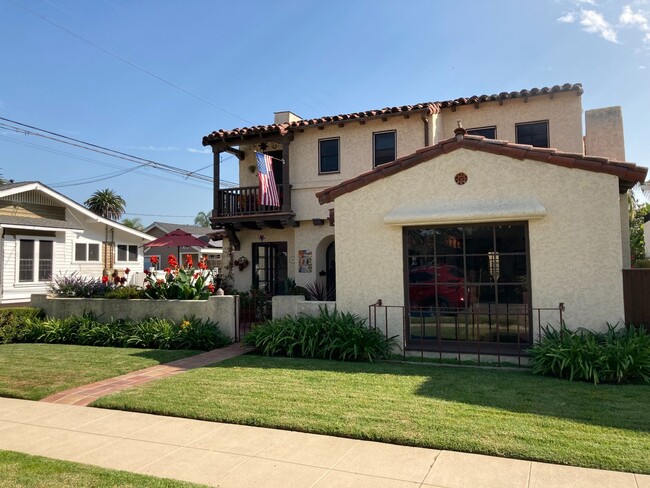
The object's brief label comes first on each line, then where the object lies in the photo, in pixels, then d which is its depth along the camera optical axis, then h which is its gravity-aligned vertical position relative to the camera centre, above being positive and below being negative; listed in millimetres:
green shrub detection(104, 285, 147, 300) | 12523 -426
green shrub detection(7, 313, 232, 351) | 10773 -1330
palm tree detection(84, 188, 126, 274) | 56281 +8729
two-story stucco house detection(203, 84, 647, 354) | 8203 +820
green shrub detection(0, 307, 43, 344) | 12102 -1164
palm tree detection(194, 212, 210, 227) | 88475 +10709
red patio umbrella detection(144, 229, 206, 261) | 15614 +1202
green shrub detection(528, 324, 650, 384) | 6918 -1268
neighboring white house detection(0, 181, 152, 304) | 19391 +1735
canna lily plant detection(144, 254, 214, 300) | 12094 -218
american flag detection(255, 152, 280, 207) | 14195 +2891
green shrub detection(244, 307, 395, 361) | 8922 -1245
